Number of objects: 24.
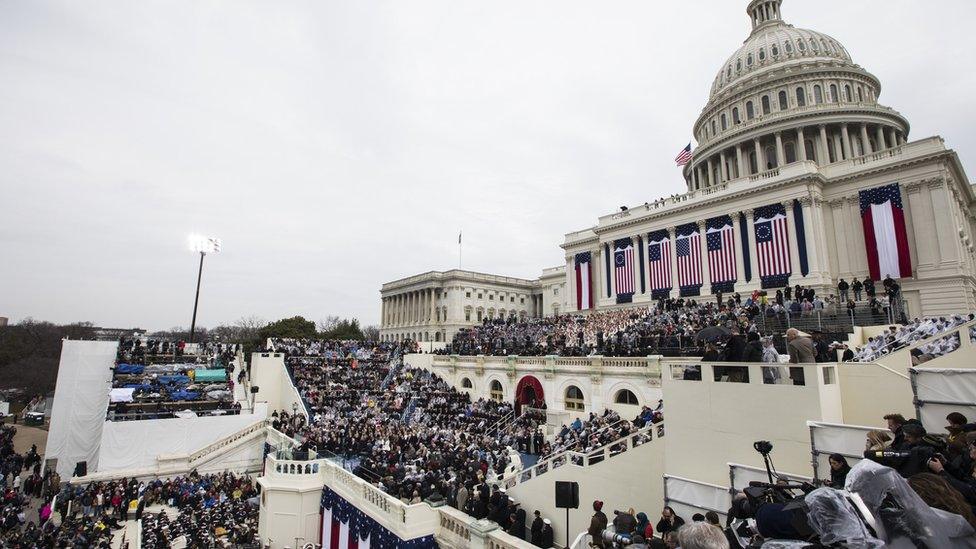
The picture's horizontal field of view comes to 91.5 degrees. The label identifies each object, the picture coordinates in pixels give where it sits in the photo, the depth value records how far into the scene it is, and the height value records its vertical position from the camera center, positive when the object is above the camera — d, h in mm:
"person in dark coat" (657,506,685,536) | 8820 -3147
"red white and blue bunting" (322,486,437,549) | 13023 -5590
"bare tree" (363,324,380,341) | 148175 +5920
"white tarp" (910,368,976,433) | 8484 -748
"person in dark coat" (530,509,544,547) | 13320 -4983
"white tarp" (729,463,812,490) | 10398 -2701
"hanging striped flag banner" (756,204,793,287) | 37625 +8463
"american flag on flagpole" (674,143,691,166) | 48312 +19651
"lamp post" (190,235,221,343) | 40125 +8473
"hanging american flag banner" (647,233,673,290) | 44562 +8358
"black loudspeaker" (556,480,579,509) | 10203 -3081
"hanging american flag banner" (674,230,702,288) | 42562 +8221
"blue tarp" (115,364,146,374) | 34312 -1372
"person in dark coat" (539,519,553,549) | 13029 -5008
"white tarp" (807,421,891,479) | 9202 -1776
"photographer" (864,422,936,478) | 5062 -1126
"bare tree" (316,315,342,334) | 142000 +8262
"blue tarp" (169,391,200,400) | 32125 -3071
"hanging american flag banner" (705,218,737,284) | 40312 +8342
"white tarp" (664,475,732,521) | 11055 -3525
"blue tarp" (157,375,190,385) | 33906 -2160
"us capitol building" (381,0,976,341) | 34719 +12260
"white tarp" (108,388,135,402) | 29938 -2867
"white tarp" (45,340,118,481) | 31750 -3780
